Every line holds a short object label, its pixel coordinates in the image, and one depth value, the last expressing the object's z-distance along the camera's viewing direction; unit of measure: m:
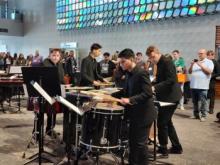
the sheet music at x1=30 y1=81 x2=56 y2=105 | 3.70
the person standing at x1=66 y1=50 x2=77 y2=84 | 11.33
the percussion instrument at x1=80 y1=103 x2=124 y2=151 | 3.88
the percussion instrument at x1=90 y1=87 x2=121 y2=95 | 4.33
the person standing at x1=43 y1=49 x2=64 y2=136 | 5.11
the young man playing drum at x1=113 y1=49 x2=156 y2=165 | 3.62
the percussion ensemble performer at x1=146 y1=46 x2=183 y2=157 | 4.54
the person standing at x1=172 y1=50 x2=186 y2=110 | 8.77
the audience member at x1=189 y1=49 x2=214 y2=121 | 7.34
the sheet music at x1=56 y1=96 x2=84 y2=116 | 3.46
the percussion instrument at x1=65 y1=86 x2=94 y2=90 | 4.71
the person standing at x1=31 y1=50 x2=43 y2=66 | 13.70
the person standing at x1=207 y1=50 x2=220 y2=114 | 8.23
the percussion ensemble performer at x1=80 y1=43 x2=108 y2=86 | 5.68
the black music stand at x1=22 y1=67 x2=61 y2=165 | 4.09
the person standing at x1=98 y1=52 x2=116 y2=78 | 8.96
